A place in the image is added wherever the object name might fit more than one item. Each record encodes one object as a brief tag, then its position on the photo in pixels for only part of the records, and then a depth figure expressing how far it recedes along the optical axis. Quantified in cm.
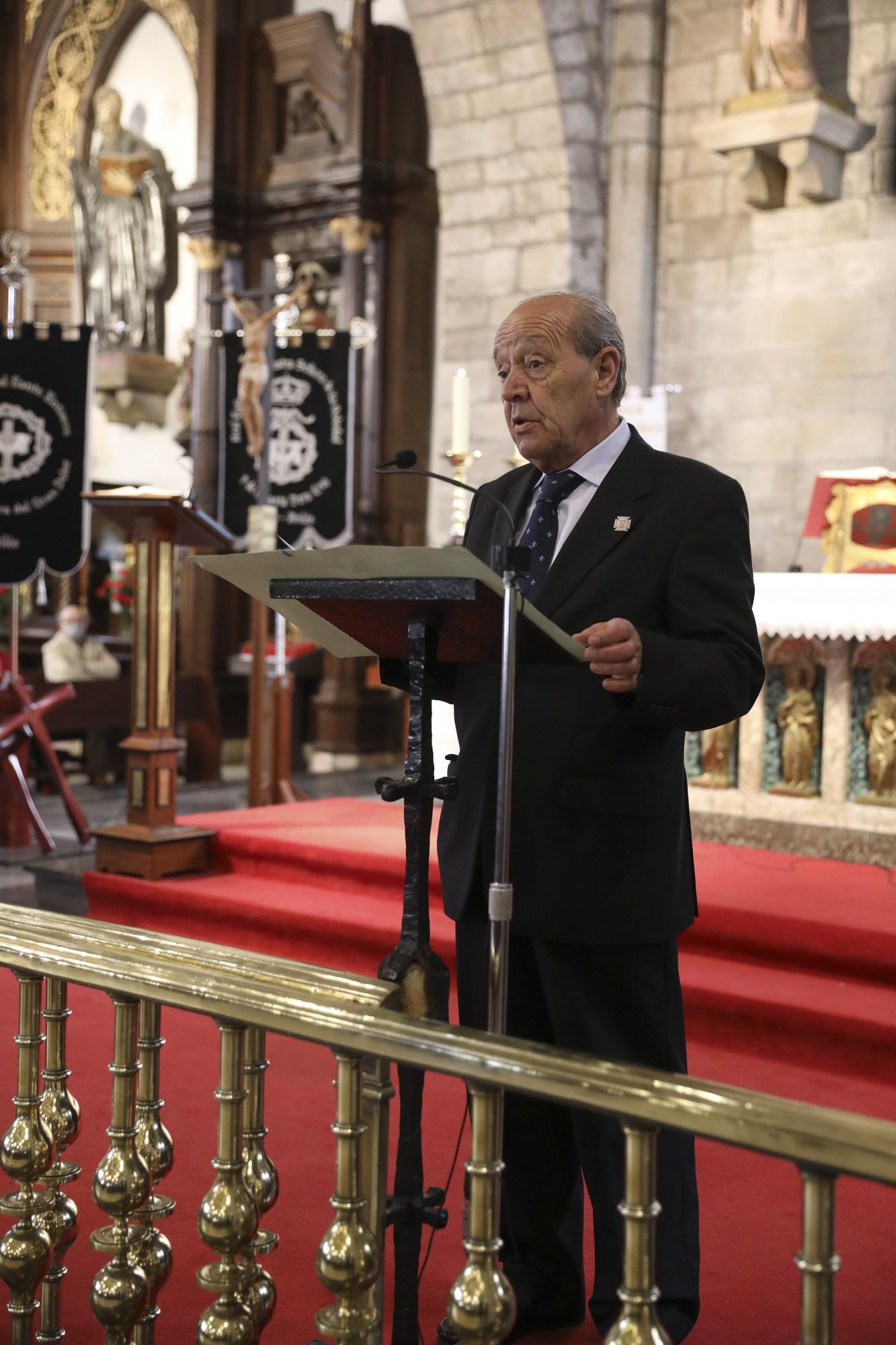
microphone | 168
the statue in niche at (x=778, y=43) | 570
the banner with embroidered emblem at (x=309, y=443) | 722
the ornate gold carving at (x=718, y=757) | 456
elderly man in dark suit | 182
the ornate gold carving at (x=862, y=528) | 456
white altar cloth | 407
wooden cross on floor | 574
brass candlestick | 479
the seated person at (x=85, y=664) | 816
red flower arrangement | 975
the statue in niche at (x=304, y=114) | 940
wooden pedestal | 460
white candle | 471
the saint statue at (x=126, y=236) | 1034
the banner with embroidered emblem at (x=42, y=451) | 600
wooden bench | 752
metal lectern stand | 153
